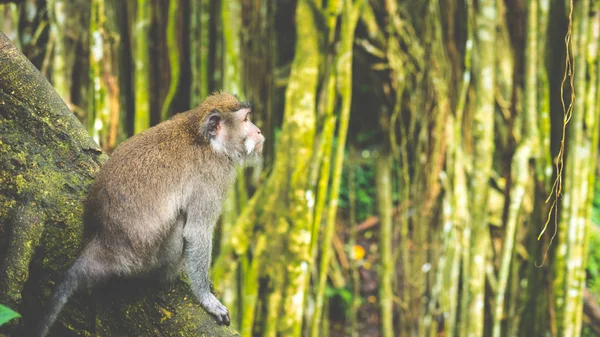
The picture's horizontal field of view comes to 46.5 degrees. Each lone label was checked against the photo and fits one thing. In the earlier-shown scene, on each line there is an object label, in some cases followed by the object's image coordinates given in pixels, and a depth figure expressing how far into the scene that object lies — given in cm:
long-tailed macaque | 215
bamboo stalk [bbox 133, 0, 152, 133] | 454
